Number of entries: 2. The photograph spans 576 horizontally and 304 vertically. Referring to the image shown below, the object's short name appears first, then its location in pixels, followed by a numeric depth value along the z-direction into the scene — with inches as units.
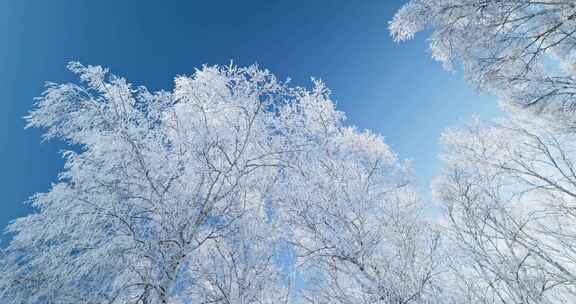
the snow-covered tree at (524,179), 218.2
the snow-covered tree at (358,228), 127.4
